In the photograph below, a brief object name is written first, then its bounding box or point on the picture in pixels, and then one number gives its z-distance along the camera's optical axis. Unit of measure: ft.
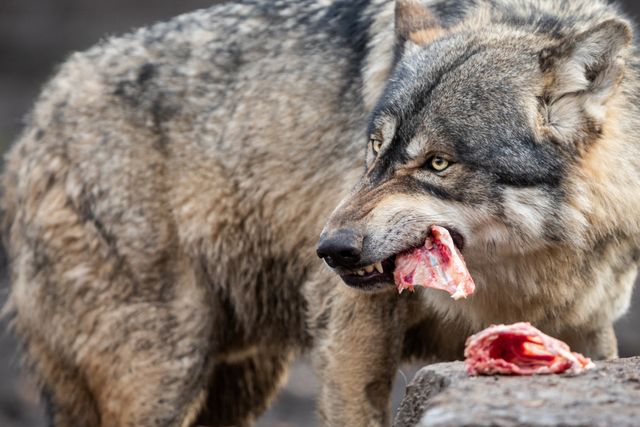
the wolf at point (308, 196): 25.68
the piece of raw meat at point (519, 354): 21.93
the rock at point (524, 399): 17.84
